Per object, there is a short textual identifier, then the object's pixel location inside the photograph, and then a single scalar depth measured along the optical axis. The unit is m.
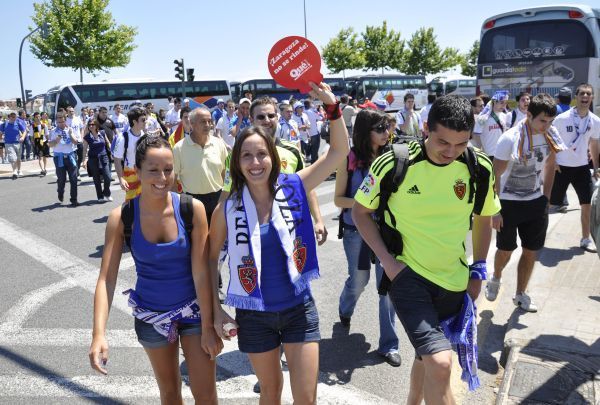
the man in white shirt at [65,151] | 10.91
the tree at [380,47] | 56.75
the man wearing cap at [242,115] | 9.63
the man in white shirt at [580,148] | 6.61
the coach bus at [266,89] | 36.69
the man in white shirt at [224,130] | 11.79
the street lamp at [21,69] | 25.64
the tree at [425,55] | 59.53
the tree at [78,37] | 34.66
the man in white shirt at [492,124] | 9.22
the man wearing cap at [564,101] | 8.72
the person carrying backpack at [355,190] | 4.02
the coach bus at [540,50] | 13.08
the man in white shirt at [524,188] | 4.58
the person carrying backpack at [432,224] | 2.57
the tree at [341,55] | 53.53
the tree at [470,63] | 69.50
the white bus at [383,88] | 38.56
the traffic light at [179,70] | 24.30
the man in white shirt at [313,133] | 15.60
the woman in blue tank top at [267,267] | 2.59
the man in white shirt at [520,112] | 10.33
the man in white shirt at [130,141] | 7.36
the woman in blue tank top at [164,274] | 2.65
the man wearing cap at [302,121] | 15.02
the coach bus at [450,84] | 43.69
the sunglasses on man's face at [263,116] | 4.44
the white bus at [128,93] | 31.11
